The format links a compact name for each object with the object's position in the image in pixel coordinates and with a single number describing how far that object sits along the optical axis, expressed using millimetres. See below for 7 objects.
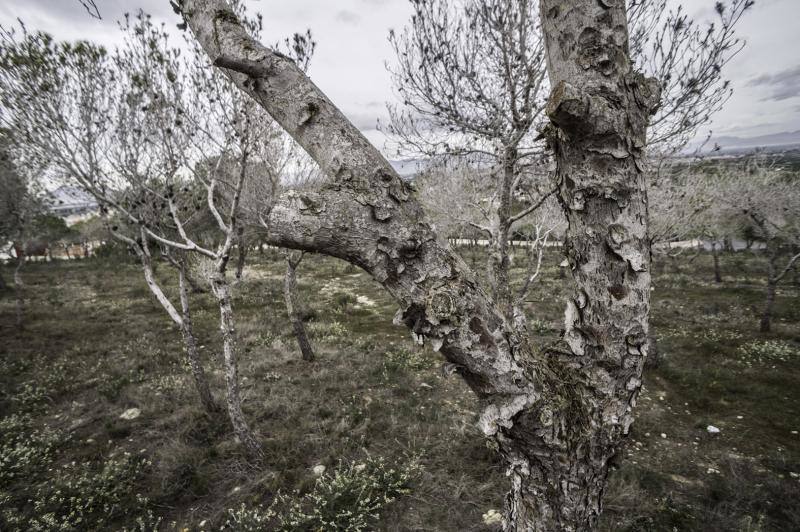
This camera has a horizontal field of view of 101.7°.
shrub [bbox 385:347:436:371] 9164
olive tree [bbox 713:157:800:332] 12633
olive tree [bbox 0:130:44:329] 14359
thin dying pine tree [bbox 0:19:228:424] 5195
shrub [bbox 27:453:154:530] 4492
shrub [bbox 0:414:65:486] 5605
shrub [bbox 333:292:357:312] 15846
